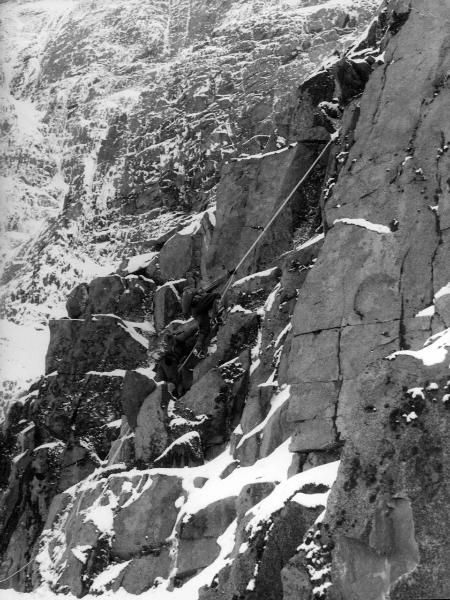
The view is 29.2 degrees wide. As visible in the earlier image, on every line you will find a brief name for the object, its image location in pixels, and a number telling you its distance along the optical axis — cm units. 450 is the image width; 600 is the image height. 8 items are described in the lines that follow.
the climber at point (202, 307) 2805
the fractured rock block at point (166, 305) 3362
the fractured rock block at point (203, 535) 2017
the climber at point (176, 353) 2770
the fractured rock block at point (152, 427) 2497
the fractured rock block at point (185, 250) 3438
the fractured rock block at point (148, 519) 2219
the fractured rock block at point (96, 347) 3503
